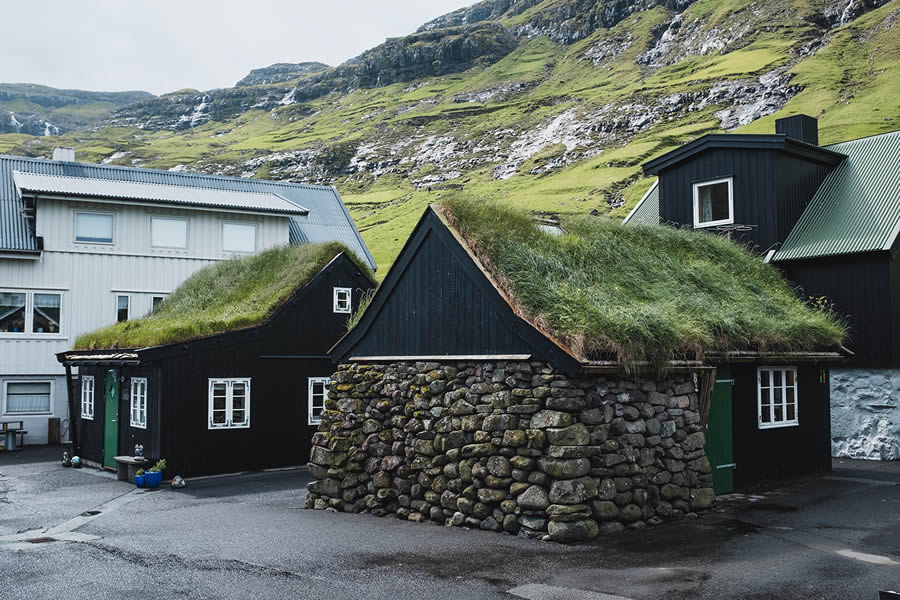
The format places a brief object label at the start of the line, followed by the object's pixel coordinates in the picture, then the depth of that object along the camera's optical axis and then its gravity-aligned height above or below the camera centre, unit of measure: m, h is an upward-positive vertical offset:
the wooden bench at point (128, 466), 20.03 -3.16
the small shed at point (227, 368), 20.45 -0.60
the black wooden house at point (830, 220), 20.48 +3.58
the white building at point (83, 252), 29.14 +3.59
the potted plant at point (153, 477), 19.41 -3.21
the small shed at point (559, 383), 11.97 -0.65
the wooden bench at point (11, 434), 27.86 -3.12
